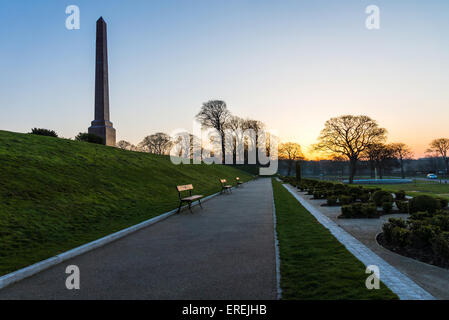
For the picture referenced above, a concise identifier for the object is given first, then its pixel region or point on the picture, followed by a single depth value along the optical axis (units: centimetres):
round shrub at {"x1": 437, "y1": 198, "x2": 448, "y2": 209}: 1022
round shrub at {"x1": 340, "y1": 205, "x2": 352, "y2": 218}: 923
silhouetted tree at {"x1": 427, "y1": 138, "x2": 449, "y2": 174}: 6969
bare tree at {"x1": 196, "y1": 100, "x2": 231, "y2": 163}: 5888
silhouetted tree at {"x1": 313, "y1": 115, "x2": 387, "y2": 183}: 4116
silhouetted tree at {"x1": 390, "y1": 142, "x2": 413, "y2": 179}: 6526
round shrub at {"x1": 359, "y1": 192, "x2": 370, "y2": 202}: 1331
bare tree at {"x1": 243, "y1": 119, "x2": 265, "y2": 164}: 6438
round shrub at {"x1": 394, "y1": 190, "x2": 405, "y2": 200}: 1309
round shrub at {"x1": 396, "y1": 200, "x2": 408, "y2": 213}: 1041
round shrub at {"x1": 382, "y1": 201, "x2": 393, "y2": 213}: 1033
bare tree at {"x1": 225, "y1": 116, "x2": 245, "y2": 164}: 6247
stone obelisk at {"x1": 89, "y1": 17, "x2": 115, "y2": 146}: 2484
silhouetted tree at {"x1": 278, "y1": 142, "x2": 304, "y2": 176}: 7231
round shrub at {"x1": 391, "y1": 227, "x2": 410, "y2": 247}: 549
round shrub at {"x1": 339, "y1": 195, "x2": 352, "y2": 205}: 1205
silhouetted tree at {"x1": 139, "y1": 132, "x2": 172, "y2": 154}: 7150
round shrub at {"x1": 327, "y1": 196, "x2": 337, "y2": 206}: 1273
